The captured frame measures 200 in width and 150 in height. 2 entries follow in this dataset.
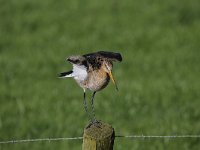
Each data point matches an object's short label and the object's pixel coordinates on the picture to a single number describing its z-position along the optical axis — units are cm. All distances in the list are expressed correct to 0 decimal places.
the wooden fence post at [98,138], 984
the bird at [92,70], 1004
